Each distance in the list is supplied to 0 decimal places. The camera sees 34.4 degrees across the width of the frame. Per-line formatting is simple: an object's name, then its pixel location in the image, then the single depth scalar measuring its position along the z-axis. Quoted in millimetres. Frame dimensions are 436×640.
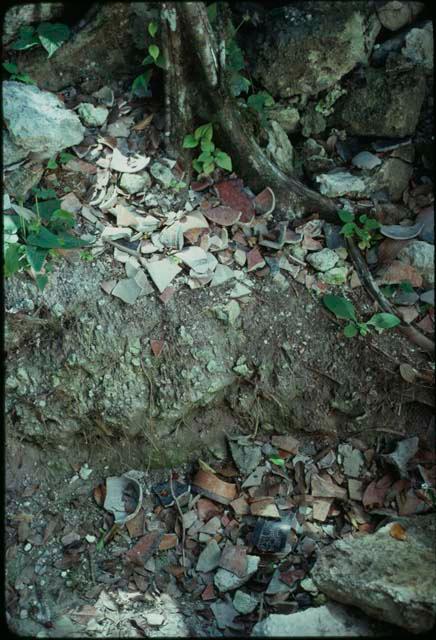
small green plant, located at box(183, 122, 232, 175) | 3844
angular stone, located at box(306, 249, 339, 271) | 3881
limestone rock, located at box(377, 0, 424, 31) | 4047
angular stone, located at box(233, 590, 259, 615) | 3397
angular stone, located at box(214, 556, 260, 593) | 3492
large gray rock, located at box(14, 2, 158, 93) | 3906
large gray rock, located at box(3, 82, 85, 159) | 3602
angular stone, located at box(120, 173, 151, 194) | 3826
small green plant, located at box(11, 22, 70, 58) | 3816
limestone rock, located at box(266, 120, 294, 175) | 4020
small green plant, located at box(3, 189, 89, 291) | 3484
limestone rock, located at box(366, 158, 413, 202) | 4066
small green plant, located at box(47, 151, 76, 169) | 3753
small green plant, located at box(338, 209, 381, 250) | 3895
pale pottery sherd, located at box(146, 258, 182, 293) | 3668
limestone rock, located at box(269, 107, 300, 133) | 4117
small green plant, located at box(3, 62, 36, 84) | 3805
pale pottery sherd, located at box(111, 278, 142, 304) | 3627
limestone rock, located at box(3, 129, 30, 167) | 3633
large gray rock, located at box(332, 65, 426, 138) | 4000
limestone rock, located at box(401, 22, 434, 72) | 3979
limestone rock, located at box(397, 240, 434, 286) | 3859
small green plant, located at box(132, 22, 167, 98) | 3660
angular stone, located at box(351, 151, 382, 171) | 4039
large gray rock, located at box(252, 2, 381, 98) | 3949
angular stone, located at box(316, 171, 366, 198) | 4012
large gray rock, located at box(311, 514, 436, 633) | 3012
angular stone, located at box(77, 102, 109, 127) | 3920
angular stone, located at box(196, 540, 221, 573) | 3570
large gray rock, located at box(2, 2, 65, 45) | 3745
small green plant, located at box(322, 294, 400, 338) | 3787
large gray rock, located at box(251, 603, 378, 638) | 3049
